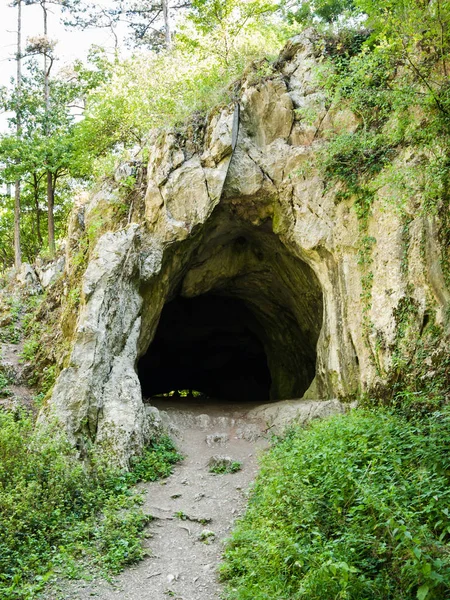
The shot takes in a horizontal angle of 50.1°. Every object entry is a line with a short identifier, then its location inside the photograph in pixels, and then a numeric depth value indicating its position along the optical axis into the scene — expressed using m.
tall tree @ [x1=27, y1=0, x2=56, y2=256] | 22.66
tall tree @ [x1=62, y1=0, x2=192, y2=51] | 21.58
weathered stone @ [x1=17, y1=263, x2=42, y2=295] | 16.16
